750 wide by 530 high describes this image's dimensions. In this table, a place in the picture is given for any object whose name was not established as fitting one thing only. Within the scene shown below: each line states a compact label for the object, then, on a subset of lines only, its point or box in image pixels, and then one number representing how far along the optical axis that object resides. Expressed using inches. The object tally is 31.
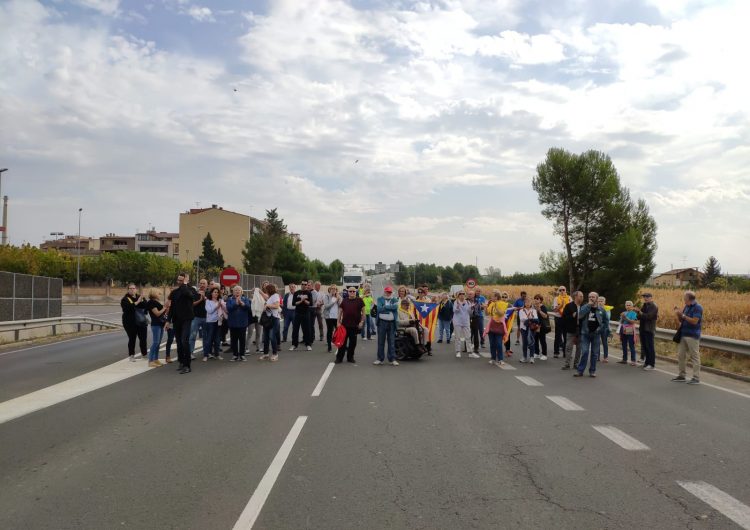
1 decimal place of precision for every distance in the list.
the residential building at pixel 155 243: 5654.5
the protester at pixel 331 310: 693.3
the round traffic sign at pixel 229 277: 856.9
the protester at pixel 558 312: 632.4
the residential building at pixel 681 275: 4586.6
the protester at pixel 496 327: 564.1
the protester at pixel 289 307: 692.7
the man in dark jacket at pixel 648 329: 567.8
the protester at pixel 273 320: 583.5
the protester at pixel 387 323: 565.0
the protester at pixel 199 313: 567.8
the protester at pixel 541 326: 601.6
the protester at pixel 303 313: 653.3
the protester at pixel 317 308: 714.2
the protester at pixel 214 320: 574.6
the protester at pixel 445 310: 786.2
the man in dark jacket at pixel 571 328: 542.3
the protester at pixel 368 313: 828.6
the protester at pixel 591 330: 507.2
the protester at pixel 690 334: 479.8
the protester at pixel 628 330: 599.8
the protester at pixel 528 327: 594.5
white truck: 2359.7
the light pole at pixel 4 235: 1856.5
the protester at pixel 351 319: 568.7
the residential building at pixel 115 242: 5885.8
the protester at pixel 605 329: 529.3
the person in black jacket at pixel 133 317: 549.6
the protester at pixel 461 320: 640.2
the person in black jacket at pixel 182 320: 497.4
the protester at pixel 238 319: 566.9
